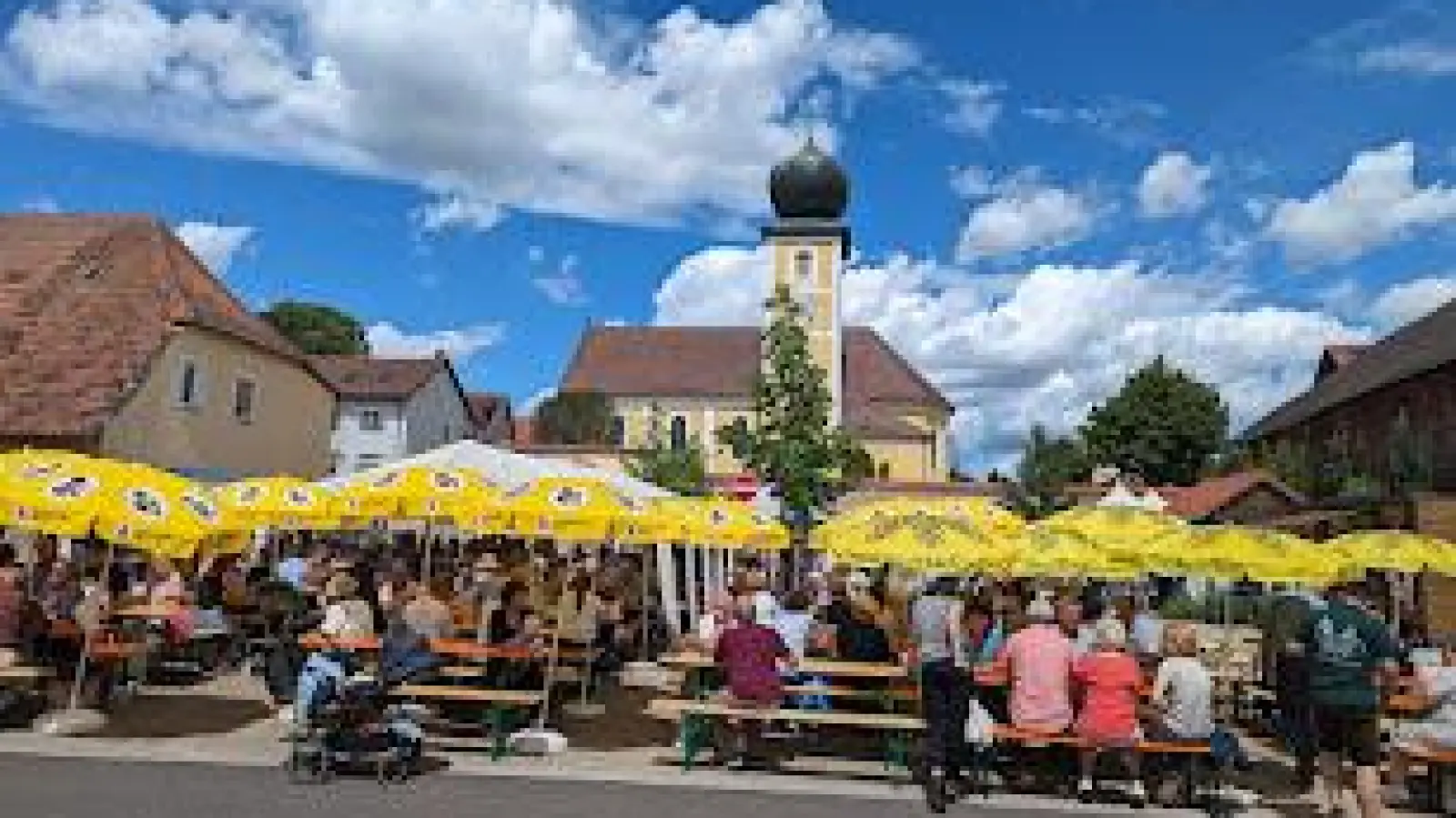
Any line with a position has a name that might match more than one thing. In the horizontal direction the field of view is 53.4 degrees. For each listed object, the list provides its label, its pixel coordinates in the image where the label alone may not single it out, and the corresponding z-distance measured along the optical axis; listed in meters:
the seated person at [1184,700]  12.39
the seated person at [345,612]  13.59
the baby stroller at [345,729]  11.84
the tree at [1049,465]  51.38
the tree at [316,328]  78.62
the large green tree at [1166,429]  65.19
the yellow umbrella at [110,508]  12.47
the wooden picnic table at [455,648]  13.24
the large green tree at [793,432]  38.78
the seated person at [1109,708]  12.43
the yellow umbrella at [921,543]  13.92
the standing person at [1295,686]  13.30
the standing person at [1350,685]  11.26
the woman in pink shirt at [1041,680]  12.65
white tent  19.66
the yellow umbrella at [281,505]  15.63
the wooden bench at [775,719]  12.80
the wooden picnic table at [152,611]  16.42
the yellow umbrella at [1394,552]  16.14
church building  75.19
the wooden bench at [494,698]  12.99
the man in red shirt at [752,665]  13.12
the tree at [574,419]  76.19
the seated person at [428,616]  14.25
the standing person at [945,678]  12.38
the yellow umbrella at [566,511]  14.12
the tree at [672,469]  50.72
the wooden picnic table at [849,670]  13.45
